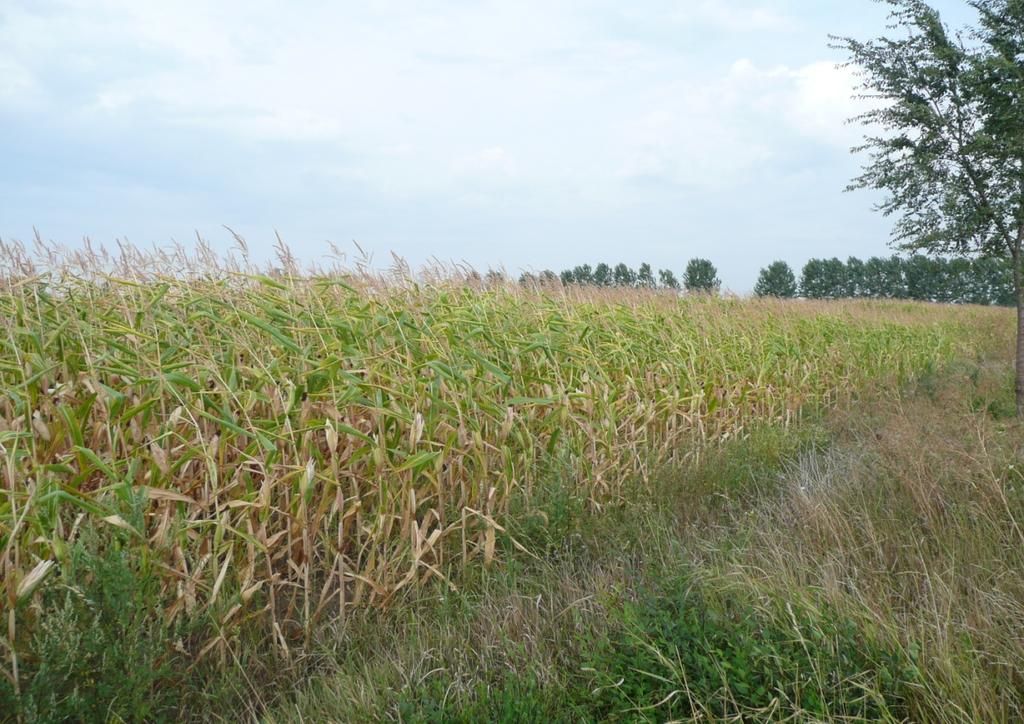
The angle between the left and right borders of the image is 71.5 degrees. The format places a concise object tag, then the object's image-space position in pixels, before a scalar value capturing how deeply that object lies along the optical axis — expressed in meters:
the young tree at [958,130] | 7.94
